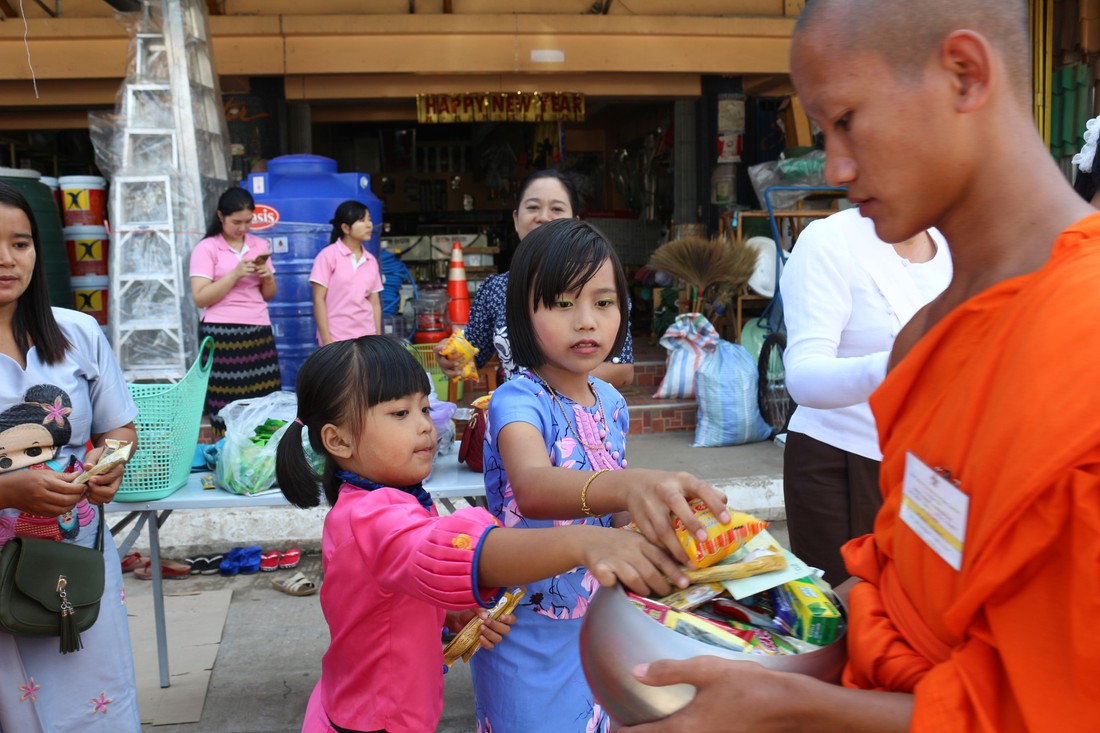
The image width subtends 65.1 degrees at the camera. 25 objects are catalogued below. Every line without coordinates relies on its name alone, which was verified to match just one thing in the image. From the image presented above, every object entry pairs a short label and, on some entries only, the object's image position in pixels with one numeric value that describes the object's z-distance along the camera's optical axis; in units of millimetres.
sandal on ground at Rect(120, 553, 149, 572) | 4395
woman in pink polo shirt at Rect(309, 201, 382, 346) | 5363
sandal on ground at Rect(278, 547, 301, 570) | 4430
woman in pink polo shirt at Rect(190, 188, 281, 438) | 4832
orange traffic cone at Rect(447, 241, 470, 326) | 4434
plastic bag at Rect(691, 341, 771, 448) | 5734
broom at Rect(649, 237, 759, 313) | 5914
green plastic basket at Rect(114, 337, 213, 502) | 2836
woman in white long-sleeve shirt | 2080
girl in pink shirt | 1549
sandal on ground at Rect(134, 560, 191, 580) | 4336
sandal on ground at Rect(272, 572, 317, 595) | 4086
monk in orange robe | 678
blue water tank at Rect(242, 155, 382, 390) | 6234
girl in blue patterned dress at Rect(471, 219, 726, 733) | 1736
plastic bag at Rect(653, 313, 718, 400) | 5871
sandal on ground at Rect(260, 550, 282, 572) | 4426
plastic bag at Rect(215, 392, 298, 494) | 2977
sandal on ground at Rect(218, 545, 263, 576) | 4363
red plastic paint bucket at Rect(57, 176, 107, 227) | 5992
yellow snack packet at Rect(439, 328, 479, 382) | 2562
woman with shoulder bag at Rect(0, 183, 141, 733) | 1994
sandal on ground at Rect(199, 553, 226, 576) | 4395
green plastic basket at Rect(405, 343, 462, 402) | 5848
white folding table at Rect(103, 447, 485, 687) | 2900
